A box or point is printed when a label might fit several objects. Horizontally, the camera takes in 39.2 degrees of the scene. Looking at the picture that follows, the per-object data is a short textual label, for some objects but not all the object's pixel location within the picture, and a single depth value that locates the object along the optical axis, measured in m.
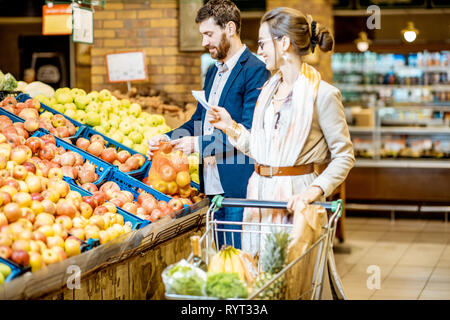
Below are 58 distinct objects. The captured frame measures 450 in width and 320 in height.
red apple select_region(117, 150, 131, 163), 4.24
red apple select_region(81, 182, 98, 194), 3.66
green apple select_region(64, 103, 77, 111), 4.78
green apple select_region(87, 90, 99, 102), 5.03
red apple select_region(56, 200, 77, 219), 3.16
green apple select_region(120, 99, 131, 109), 5.28
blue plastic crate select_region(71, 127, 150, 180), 4.30
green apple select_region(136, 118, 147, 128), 4.92
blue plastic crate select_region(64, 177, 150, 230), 3.38
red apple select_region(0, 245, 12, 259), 2.55
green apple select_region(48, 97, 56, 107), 4.83
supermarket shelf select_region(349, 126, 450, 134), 8.77
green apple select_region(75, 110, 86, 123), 4.73
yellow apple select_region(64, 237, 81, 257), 2.86
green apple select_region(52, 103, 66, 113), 4.78
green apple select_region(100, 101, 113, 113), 4.98
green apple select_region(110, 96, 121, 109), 5.11
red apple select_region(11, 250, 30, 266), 2.57
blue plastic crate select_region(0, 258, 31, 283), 2.48
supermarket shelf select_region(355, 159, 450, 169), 8.38
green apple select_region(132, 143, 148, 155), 4.61
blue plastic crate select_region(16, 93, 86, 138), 4.43
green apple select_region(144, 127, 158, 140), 4.77
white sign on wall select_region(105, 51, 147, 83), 6.39
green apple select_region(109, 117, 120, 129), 4.81
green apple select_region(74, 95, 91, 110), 4.88
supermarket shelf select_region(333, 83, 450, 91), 9.69
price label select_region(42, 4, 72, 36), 6.18
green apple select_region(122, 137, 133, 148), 4.58
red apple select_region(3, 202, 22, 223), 2.82
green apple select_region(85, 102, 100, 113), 4.86
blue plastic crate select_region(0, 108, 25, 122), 4.10
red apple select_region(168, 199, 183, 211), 3.66
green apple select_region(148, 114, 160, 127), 5.07
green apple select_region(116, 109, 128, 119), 5.04
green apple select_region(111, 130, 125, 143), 4.61
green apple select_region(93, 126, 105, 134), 4.69
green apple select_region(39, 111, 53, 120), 4.39
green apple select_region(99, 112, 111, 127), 4.83
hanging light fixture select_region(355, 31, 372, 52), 9.96
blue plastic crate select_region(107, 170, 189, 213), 3.79
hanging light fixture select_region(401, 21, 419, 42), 9.62
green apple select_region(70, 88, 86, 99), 4.95
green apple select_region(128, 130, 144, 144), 4.68
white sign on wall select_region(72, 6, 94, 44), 5.78
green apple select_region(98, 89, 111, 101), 5.19
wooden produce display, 2.54
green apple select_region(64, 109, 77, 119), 4.73
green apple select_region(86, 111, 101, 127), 4.77
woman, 2.73
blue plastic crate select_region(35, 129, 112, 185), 3.87
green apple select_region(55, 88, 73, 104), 4.88
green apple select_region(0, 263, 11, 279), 2.47
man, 3.58
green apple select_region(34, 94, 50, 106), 4.83
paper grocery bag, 2.31
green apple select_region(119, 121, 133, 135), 4.75
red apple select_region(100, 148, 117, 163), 4.20
